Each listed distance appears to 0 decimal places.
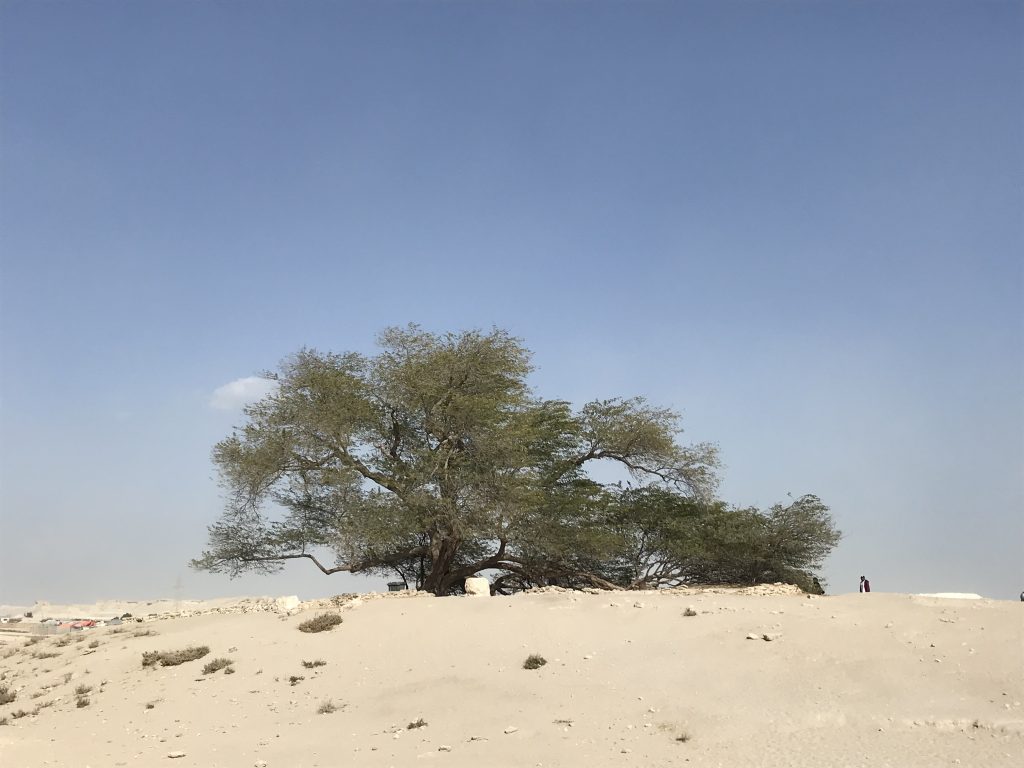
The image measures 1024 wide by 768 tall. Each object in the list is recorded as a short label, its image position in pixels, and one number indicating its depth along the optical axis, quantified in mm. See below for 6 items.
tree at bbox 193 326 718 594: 26125
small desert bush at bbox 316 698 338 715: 12984
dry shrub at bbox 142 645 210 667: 16328
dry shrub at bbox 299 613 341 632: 17750
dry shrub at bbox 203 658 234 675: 15484
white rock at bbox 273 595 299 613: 20375
